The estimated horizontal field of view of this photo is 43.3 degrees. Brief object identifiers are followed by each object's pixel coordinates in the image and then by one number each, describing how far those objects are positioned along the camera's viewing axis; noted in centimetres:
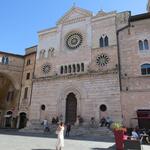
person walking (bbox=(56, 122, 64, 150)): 954
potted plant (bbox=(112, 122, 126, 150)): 1031
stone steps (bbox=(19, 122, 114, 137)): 1989
